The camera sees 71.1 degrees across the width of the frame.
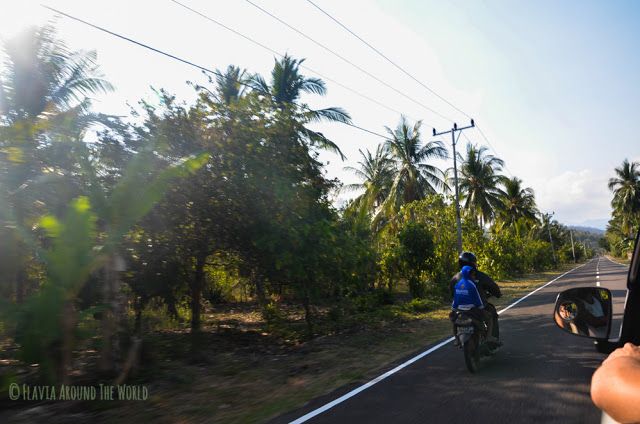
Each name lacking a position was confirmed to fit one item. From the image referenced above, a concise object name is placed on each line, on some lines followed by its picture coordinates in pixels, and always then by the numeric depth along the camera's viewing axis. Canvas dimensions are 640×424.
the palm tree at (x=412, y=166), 31.09
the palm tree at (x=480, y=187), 40.88
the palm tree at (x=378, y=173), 32.97
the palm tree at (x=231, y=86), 11.25
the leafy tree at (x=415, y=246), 19.06
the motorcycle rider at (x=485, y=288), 7.27
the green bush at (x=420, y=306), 16.30
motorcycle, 6.61
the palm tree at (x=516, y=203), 51.62
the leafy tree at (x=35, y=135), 7.21
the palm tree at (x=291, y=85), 21.48
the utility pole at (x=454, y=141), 23.19
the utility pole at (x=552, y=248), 60.75
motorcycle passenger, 6.87
